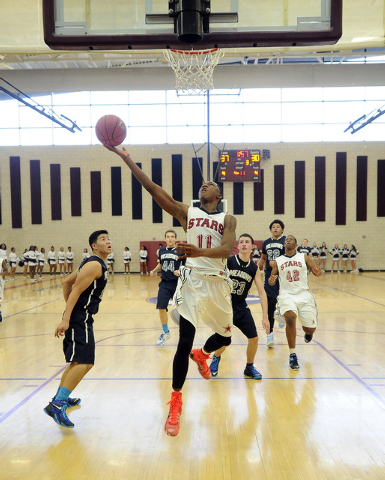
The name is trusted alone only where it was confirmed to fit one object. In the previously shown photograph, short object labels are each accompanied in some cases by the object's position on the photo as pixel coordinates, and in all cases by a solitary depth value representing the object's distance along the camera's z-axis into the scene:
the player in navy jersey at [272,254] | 6.50
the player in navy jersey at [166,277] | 6.72
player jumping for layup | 3.36
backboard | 4.14
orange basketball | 3.91
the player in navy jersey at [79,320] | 3.53
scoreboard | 20.50
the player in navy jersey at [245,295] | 4.90
